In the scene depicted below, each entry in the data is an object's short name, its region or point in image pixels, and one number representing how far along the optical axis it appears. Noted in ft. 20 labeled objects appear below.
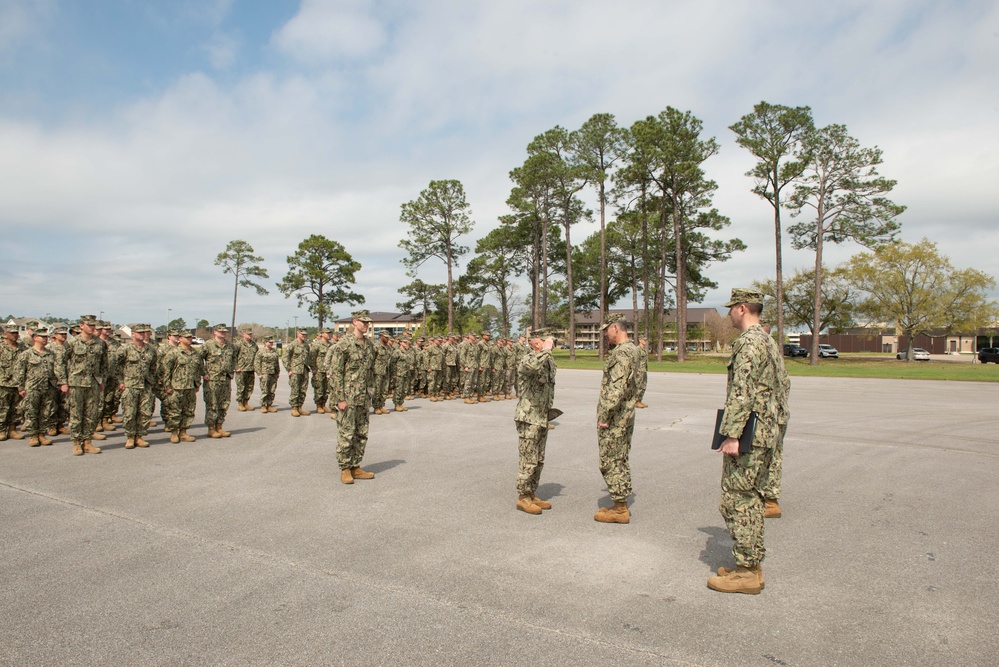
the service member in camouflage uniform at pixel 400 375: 47.37
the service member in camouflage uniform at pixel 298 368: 44.60
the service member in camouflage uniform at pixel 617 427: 18.07
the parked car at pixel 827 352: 187.66
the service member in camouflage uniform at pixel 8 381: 31.71
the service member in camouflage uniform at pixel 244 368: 47.73
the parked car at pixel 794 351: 193.69
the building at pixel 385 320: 413.88
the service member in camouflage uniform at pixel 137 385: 30.81
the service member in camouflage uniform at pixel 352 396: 23.20
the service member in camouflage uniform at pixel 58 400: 30.09
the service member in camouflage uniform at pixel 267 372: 46.39
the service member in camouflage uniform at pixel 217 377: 34.17
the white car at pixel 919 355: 184.34
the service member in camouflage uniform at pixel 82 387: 29.14
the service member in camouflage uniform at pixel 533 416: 19.24
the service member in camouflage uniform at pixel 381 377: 40.75
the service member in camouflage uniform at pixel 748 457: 13.08
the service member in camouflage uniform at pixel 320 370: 46.11
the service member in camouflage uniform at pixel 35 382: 31.04
